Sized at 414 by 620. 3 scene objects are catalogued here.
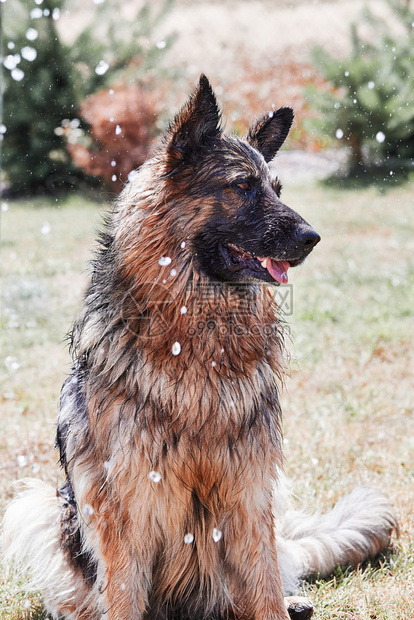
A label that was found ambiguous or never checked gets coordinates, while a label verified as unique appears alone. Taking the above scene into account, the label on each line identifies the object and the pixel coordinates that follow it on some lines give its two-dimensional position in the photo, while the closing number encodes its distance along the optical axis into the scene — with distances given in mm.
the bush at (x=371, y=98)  11367
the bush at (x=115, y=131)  11789
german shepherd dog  2795
